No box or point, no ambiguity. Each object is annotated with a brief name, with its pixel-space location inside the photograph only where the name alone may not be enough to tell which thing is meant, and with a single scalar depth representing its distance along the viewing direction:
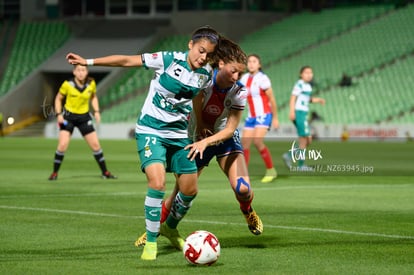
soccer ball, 16.98
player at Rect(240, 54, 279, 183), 37.91
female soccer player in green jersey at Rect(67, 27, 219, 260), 17.89
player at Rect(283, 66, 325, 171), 42.47
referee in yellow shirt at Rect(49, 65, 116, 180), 38.53
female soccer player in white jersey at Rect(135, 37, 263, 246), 18.48
